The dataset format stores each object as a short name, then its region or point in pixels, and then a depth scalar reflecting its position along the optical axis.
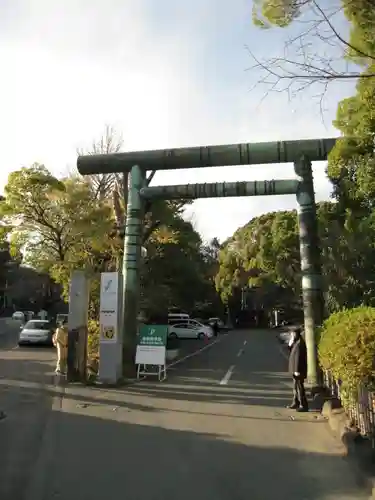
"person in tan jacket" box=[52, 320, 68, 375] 16.16
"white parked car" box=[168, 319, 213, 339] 41.22
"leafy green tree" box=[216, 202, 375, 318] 19.53
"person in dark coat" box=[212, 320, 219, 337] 47.10
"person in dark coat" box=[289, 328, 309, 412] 11.12
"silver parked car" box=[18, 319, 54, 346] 28.94
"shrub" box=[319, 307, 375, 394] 7.79
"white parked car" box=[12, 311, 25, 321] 53.96
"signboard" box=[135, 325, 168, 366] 15.36
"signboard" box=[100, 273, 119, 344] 14.80
